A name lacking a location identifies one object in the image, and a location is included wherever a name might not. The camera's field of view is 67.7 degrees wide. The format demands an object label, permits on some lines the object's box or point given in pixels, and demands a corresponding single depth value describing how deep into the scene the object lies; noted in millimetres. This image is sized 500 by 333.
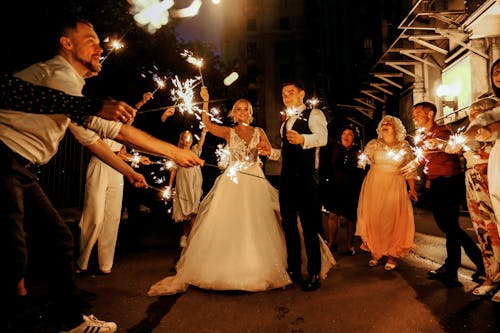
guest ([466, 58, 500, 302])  3873
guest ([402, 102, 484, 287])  4906
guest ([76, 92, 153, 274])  5605
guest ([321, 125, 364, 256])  7520
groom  4859
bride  4668
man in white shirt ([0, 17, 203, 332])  2752
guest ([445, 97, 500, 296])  4387
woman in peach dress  5926
